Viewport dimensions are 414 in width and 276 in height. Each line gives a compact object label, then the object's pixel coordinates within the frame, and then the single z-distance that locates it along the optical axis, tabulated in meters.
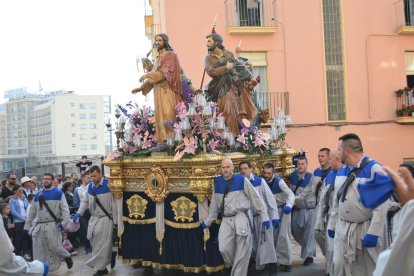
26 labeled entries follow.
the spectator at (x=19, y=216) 10.58
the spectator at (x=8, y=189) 11.52
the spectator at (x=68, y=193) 12.09
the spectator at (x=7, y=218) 10.38
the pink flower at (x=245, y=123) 9.16
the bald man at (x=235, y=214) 7.48
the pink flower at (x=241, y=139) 8.82
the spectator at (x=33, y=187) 12.27
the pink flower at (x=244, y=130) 9.05
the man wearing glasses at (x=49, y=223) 9.14
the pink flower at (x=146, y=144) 8.90
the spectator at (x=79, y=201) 11.77
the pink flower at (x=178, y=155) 7.92
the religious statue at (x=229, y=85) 9.09
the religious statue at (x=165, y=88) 8.63
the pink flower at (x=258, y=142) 9.01
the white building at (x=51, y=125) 72.31
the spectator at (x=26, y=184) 11.98
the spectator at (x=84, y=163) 14.38
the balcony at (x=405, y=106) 18.10
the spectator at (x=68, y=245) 10.91
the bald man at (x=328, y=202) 7.21
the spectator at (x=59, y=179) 13.80
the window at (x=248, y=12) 18.02
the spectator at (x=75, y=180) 13.54
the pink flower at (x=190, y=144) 7.89
